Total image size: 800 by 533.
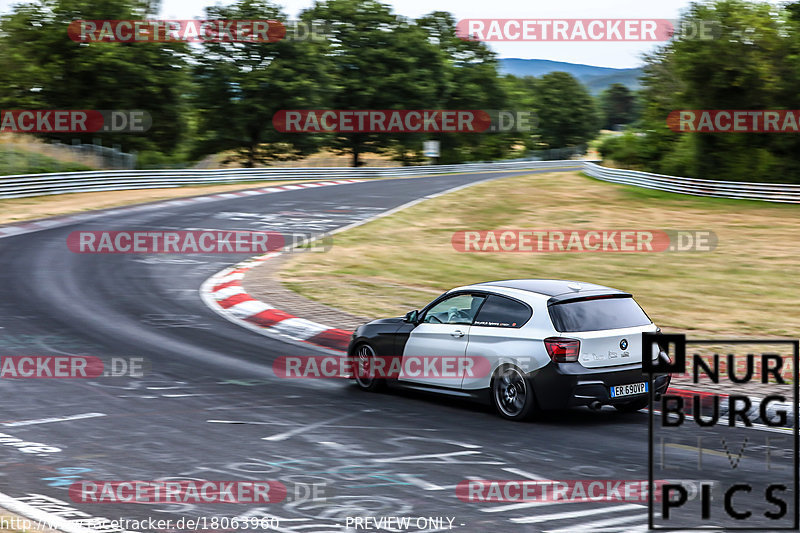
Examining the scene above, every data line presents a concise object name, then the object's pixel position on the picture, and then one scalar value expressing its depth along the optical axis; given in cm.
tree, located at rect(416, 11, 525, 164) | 7769
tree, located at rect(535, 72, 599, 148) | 11506
